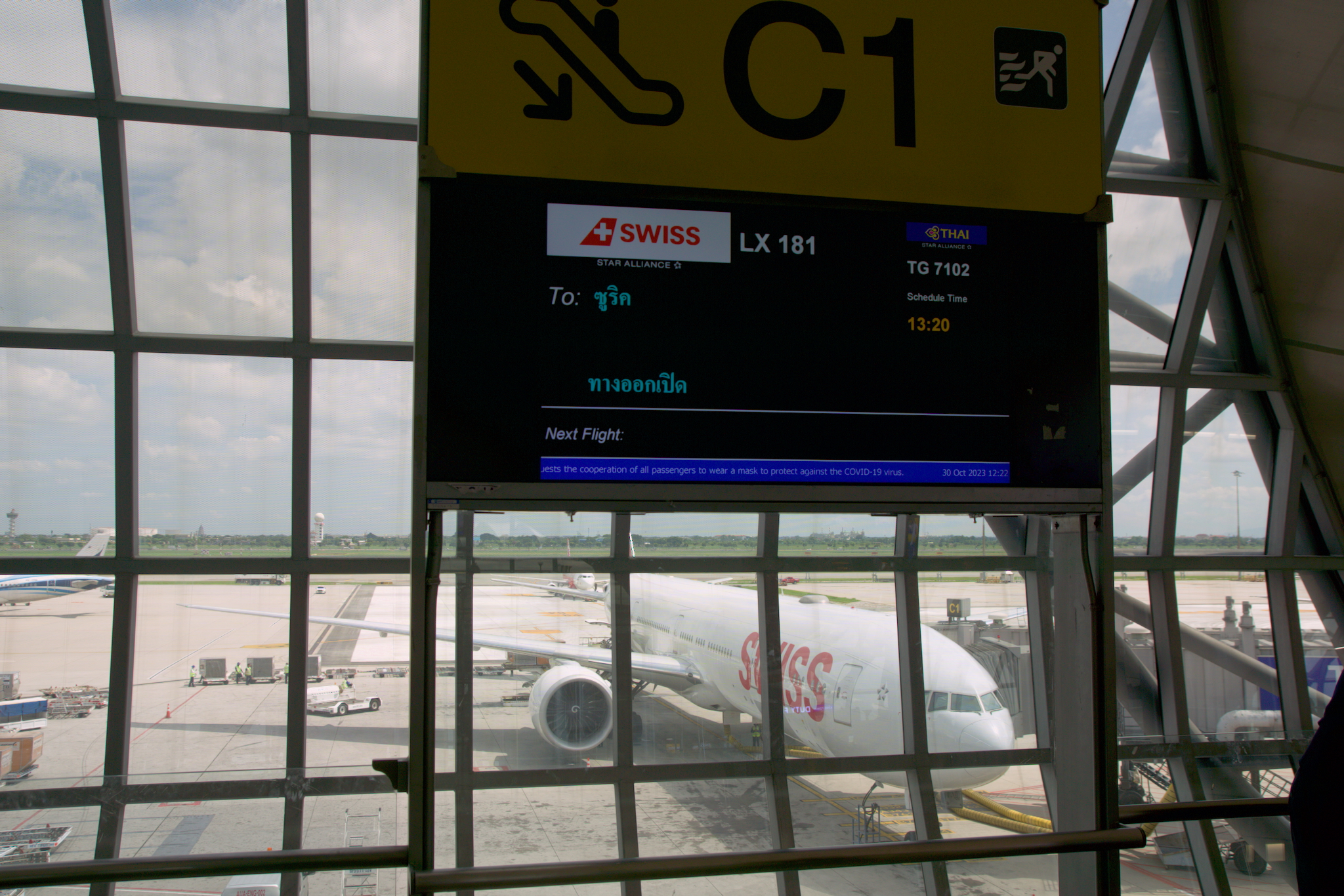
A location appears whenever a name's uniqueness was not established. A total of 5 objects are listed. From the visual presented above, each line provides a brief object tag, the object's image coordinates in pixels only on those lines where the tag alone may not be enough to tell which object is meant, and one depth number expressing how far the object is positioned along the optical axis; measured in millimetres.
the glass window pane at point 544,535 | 2507
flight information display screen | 2014
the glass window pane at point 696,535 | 5031
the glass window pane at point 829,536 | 5176
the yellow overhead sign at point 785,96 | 2057
